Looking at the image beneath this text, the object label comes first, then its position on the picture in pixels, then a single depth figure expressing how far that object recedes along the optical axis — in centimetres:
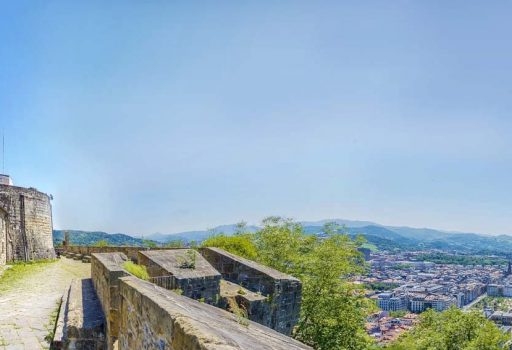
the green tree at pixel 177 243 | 2015
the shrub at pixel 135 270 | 764
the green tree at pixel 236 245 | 1686
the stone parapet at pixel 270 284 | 1077
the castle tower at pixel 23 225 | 2586
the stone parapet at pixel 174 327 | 296
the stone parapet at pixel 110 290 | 620
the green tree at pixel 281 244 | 1827
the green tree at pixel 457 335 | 2001
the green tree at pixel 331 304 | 1416
